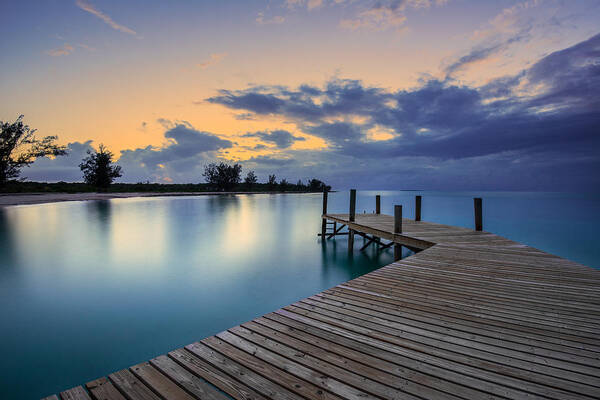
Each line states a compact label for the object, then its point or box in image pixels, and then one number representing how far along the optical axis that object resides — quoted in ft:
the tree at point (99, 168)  169.78
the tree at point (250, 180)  290.56
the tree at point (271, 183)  318.24
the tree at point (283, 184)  329.72
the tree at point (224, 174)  246.88
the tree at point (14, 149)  115.75
